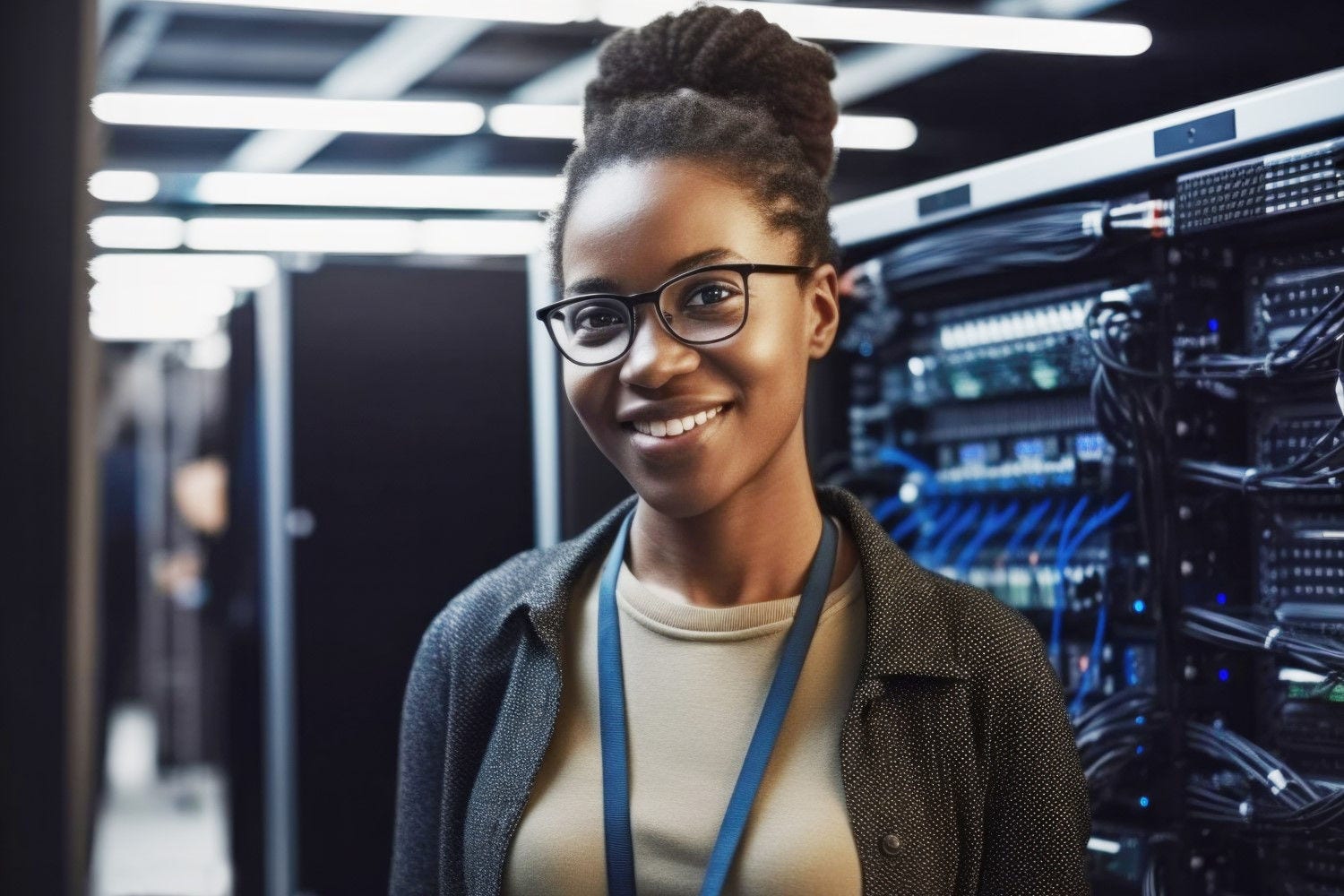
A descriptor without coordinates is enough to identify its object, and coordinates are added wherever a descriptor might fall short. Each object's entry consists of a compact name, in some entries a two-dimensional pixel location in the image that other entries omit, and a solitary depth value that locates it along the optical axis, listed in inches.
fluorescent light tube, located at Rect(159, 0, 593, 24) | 158.2
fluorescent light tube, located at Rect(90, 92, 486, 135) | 216.1
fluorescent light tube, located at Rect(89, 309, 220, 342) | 392.5
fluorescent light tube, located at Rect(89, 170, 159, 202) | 285.9
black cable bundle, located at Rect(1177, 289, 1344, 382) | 57.5
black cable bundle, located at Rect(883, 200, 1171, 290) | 66.0
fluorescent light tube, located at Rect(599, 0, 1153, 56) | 169.3
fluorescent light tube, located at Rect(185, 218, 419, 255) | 320.2
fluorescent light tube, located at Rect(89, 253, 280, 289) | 349.4
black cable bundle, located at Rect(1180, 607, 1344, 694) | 56.8
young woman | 46.0
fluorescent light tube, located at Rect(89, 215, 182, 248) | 316.8
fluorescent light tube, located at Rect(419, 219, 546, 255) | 324.2
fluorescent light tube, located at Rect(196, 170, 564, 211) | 310.0
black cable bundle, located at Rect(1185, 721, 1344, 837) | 56.9
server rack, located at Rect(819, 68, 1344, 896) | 59.2
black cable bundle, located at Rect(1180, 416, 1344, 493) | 56.7
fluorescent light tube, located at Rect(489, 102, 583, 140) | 247.1
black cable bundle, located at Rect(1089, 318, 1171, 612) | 64.8
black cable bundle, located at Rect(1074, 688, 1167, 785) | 65.5
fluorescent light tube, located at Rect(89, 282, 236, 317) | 368.2
